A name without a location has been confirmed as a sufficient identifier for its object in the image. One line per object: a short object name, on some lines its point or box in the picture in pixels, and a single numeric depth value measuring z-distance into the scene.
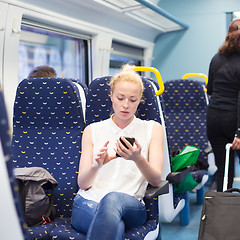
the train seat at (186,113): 3.55
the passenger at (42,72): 2.80
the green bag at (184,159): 2.43
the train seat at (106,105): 2.13
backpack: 1.93
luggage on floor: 1.73
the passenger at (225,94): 2.59
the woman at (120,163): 1.76
